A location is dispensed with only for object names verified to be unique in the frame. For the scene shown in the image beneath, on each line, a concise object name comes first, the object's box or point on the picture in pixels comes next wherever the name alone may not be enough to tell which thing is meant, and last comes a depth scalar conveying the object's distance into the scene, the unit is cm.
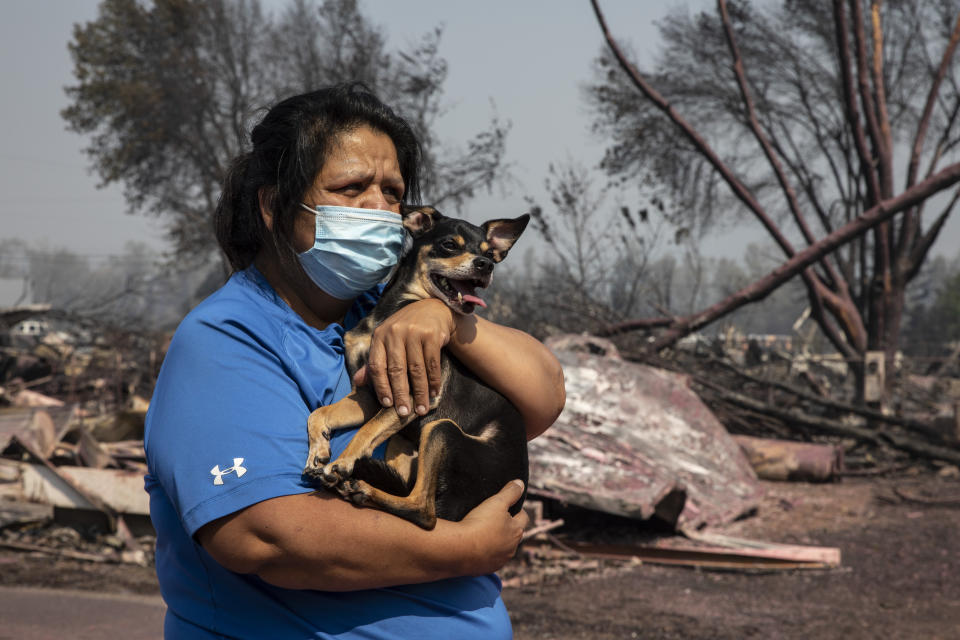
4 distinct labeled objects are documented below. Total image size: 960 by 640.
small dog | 188
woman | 161
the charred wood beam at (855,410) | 1073
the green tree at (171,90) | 2700
